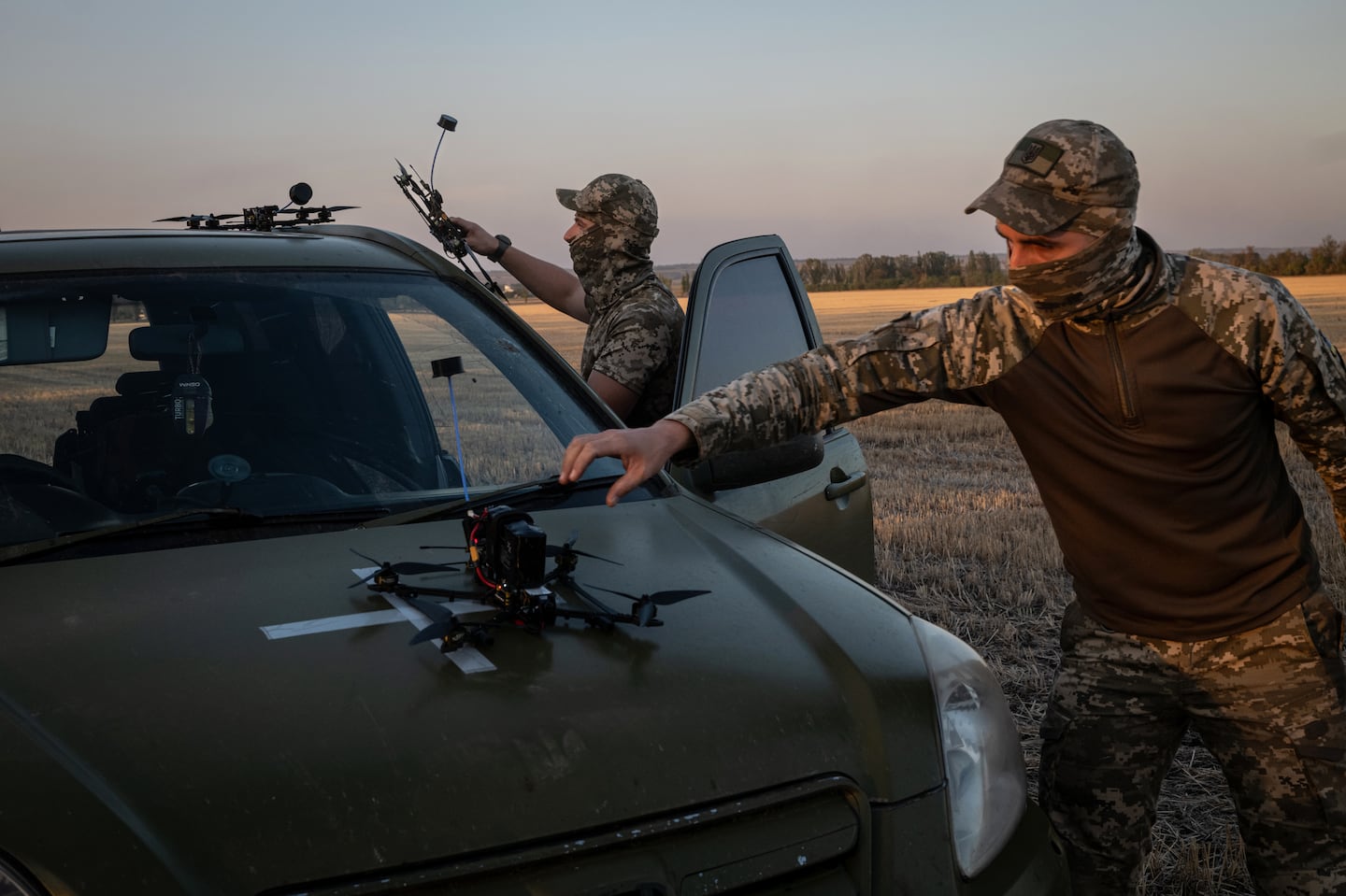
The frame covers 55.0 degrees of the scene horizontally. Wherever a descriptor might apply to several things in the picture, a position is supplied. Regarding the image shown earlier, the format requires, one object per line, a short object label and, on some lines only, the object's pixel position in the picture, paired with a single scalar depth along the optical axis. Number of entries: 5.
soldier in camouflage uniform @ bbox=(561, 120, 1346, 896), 2.73
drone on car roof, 3.51
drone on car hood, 2.09
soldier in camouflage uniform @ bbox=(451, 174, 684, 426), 4.29
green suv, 1.67
